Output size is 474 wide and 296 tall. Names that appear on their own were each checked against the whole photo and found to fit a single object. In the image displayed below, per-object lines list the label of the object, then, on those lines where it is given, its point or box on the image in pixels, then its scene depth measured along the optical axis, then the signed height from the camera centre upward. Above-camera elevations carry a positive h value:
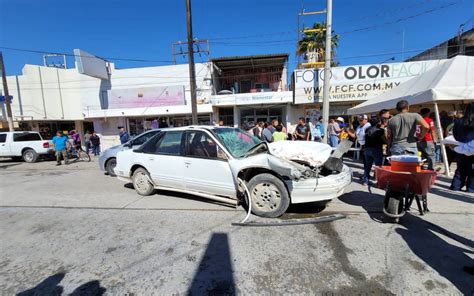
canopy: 5.91 +1.06
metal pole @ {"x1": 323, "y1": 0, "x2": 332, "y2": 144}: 9.12 +2.26
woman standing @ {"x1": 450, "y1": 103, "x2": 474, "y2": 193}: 2.75 -0.16
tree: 17.77 +6.62
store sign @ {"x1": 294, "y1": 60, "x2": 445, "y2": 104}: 12.55 +2.56
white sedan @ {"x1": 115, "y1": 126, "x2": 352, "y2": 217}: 3.57 -0.79
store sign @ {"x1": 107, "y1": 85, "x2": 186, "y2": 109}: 15.70 +2.43
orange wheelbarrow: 3.02 -0.91
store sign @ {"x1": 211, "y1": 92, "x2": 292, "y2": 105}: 13.91 +1.86
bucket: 3.21 -0.65
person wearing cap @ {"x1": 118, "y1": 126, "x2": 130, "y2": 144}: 10.31 -0.17
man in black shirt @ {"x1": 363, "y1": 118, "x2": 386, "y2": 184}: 5.18 -0.53
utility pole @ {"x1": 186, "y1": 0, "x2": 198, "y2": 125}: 10.79 +3.64
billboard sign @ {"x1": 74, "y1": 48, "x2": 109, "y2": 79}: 14.23 +4.58
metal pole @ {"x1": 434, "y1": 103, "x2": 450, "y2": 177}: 6.09 -0.68
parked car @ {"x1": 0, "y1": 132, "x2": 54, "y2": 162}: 11.51 -0.60
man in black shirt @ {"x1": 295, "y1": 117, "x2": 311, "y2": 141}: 8.15 -0.21
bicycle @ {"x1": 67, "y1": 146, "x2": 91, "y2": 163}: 12.02 -1.24
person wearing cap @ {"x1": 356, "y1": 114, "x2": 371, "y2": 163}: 6.27 -0.19
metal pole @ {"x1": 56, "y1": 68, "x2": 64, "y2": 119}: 18.42 +3.11
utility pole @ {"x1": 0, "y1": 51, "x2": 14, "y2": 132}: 15.18 +2.50
